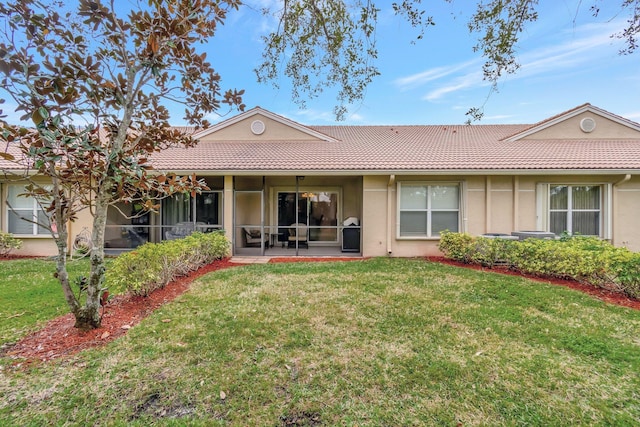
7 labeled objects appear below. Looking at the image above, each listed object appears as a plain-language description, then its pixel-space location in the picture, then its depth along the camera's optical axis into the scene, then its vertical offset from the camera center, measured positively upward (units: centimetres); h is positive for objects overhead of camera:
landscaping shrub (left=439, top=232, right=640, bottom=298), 571 -100
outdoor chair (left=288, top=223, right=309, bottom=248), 1231 -100
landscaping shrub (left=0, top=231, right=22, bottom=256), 956 -101
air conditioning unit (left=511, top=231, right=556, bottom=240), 844 -60
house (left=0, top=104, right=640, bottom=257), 930 +78
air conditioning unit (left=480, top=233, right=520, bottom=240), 839 -65
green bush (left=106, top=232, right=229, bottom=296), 505 -102
